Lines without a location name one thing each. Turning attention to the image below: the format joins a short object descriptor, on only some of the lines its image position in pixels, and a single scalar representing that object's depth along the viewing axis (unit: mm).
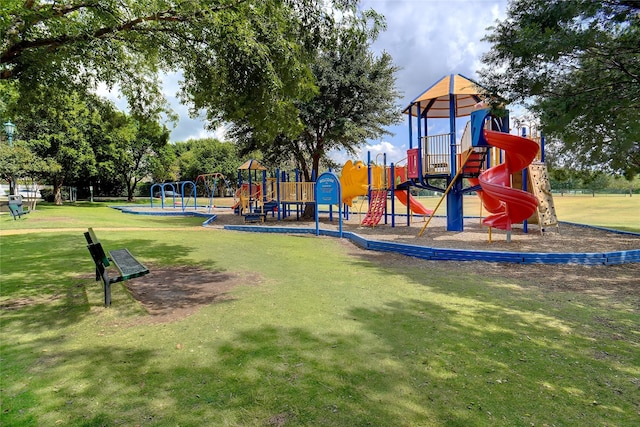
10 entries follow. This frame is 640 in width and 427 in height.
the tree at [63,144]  31797
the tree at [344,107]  19578
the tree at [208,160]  63969
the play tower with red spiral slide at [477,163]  11172
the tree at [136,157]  39934
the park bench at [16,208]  17688
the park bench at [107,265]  5145
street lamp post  20258
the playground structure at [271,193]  18938
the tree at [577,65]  5754
